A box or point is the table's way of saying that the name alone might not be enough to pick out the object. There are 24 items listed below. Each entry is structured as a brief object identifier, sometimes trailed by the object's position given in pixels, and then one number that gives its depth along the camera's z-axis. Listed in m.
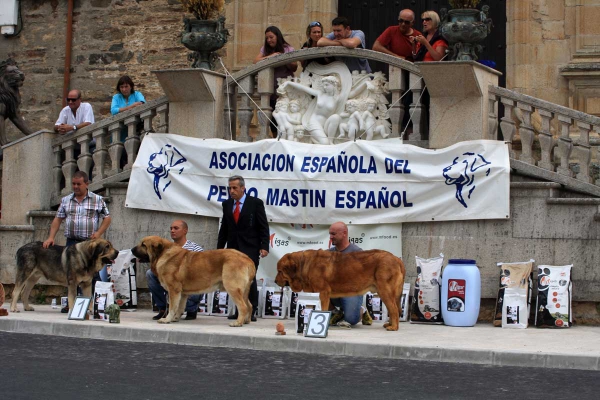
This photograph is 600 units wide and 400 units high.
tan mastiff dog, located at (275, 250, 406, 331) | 13.23
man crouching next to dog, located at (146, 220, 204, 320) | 14.52
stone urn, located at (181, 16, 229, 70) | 16.09
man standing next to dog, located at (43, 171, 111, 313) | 14.97
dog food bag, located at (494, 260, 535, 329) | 13.78
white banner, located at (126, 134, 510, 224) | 14.52
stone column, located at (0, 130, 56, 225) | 16.66
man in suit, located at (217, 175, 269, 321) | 14.38
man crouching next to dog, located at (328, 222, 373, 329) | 13.73
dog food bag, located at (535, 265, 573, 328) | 13.70
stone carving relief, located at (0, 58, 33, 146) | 17.41
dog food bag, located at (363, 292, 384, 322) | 14.62
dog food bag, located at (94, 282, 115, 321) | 13.83
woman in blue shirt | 17.20
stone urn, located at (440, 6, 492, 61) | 14.48
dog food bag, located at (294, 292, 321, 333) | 12.61
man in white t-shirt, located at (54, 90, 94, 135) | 17.14
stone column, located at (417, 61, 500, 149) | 14.55
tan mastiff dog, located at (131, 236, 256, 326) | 13.55
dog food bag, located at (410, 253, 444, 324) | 14.21
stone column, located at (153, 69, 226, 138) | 15.98
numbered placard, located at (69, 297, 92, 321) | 13.72
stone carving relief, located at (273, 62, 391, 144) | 15.37
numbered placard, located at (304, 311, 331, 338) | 12.24
